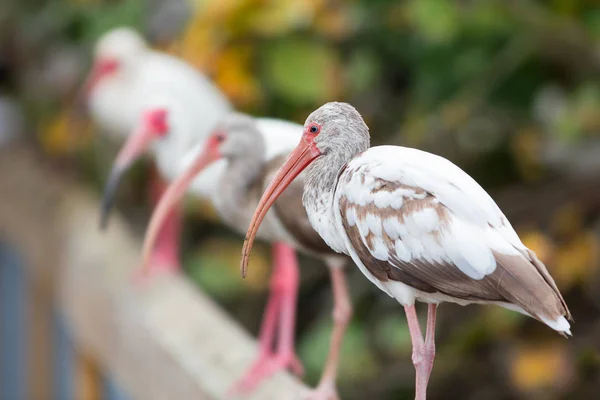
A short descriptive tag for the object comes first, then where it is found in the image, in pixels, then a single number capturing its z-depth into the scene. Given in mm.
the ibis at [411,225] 3426
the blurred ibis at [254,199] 3827
